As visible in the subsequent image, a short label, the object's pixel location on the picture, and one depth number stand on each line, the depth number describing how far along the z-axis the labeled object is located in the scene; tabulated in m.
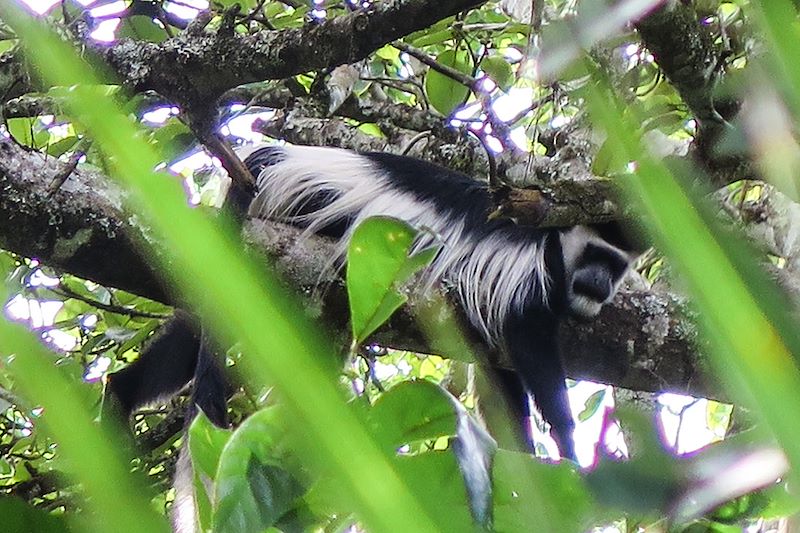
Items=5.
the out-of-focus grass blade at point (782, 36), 2.64
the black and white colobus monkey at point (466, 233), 15.42
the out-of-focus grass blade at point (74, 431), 2.44
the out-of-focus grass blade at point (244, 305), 2.30
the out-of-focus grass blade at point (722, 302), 2.32
